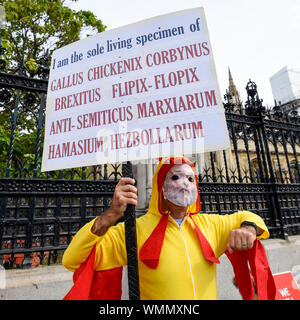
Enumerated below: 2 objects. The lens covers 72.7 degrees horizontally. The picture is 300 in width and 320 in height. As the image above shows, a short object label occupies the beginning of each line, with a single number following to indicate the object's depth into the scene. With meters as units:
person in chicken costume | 1.45
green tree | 6.76
